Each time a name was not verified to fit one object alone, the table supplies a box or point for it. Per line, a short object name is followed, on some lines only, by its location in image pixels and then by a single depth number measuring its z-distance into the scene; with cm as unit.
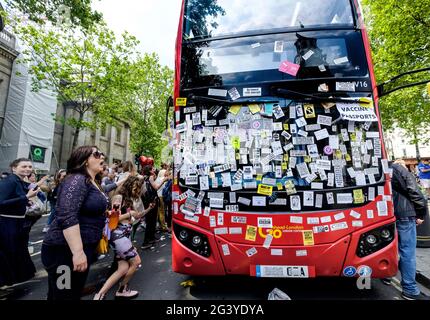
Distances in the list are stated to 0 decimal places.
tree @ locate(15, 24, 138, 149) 1194
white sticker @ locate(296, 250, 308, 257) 261
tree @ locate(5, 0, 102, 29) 618
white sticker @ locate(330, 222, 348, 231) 264
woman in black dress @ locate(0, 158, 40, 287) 339
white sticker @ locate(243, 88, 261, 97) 303
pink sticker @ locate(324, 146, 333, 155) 286
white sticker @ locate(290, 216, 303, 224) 267
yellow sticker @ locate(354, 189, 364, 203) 271
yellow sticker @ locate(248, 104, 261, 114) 300
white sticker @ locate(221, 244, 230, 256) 275
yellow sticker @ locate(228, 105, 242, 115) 304
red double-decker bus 265
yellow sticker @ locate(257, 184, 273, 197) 278
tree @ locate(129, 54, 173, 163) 1956
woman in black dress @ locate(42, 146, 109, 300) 197
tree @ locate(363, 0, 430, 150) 817
